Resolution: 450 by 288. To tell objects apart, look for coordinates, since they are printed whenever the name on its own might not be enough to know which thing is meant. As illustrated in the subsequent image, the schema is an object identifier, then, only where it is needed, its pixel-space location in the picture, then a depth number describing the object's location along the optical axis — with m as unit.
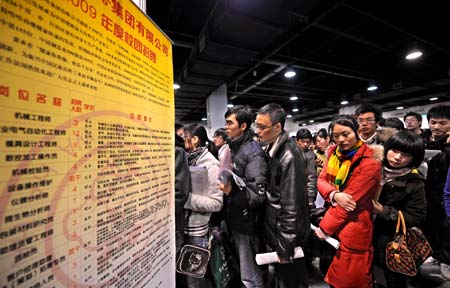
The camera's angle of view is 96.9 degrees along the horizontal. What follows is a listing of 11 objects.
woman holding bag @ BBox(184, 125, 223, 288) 1.50
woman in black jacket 1.41
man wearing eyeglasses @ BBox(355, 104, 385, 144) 1.94
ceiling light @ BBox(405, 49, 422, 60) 4.14
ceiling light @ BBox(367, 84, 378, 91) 6.73
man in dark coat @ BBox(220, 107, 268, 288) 1.46
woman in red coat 1.32
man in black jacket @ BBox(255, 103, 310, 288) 1.34
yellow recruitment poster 0.41
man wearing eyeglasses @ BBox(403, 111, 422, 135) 2.55
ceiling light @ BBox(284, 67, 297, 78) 5.07
